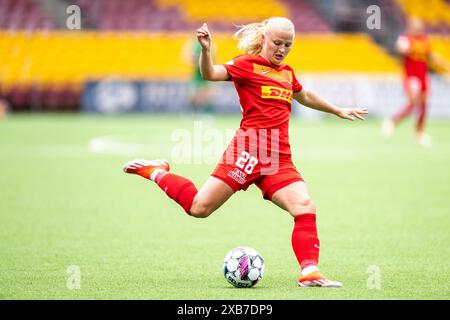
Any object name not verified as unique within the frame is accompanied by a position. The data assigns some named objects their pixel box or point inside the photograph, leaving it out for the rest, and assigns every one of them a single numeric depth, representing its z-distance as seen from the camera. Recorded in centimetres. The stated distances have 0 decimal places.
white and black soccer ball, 1270
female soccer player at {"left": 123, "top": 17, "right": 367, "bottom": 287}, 1318
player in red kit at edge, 3853
